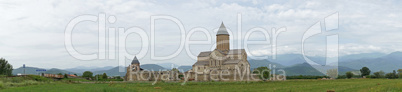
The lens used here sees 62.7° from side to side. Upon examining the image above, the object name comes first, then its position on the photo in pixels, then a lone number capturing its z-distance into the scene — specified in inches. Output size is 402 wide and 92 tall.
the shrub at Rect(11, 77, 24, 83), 1920.2
